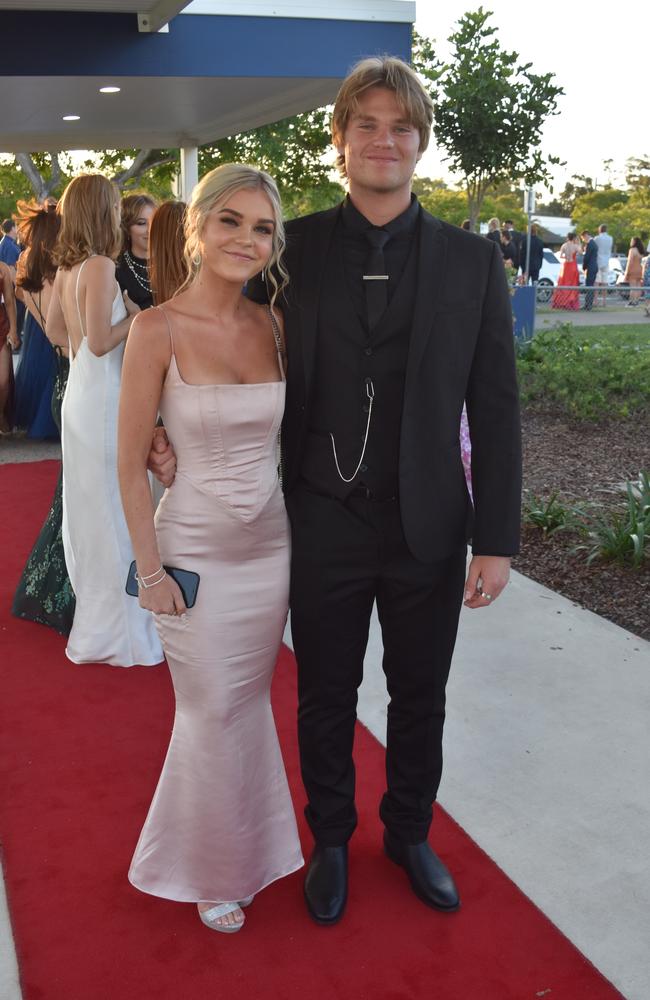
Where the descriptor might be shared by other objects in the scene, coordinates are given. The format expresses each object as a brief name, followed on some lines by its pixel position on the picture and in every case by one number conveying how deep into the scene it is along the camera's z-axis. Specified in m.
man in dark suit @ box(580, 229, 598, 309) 24.92
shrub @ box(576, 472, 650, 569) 5.72
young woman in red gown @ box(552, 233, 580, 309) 25.09
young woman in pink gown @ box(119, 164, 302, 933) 2.50
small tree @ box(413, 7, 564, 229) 14.23
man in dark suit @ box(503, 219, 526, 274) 22.94
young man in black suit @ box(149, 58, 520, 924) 2.55
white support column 11.98
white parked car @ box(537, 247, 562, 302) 31.69
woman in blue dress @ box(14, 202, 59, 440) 9.39
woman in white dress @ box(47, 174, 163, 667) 4.57
